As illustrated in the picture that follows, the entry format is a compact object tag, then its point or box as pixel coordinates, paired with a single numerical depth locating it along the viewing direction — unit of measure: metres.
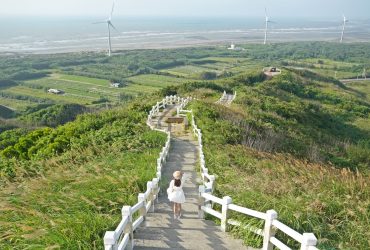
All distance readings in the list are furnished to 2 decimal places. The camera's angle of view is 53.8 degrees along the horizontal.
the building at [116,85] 97.19
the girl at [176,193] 8.86
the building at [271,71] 63.44
